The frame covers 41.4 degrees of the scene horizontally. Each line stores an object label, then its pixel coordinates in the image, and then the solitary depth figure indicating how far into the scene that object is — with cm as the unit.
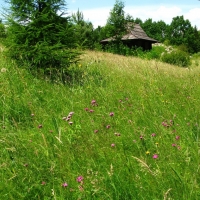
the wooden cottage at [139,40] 3506
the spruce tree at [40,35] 586
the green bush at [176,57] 1913
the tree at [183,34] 7240
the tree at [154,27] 9300
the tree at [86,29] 2196
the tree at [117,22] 2572
